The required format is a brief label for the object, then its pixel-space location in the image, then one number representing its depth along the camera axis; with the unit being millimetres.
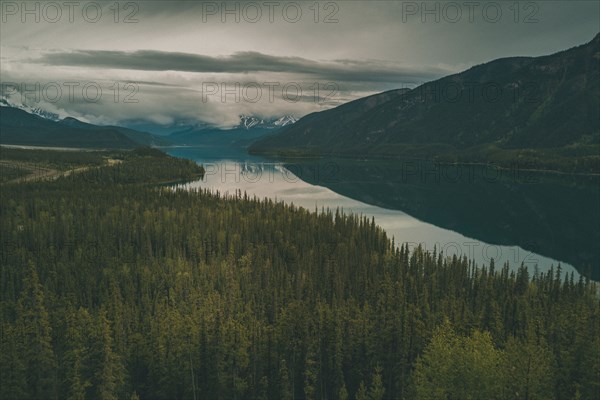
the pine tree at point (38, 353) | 61216
